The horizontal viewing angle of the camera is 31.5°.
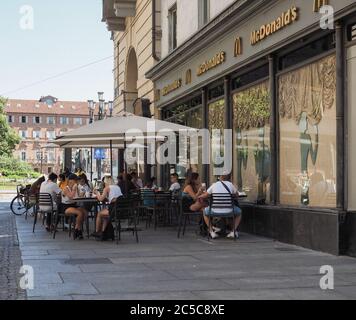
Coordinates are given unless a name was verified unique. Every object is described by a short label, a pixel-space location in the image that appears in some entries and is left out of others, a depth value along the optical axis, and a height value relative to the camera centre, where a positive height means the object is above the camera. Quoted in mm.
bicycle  20062 -864
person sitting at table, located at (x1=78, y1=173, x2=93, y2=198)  13664 -257
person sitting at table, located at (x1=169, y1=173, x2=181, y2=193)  16625 -270
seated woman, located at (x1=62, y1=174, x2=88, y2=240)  13086 -639
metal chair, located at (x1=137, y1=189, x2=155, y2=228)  15773 -677
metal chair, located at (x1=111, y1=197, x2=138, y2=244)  12336 -707
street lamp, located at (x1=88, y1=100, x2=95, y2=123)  34734 +3845
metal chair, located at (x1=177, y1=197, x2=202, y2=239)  13362 -707
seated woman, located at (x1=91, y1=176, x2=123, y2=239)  12430 -575
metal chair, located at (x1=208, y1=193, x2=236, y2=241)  12492 -546
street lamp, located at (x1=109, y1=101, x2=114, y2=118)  34531 +3907
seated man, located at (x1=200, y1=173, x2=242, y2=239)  12586 -434
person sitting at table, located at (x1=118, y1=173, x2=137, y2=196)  15609 -175
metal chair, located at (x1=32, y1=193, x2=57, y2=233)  14387 -661
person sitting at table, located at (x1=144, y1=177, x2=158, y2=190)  19131 -245
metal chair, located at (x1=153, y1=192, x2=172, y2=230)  15695 -627
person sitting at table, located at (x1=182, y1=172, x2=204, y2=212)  13438 -403
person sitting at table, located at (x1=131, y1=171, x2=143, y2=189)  18888 -150
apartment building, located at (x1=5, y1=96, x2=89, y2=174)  143625 +12914
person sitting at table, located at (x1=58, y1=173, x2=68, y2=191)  16552 -119
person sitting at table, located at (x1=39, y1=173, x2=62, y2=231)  14781 -293
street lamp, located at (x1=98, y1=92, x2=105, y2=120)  33469 +4022
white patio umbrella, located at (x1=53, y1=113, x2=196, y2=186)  13719 +1055
